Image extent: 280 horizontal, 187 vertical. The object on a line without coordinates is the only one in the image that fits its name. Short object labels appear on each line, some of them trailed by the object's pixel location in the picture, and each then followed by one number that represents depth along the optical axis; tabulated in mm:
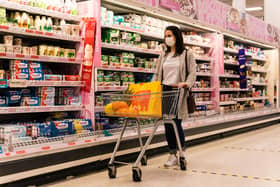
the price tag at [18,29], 3510
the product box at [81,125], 3896
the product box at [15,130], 3432
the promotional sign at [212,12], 6180
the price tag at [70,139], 3447
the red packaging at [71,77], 4051
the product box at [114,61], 4558
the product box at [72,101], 4145
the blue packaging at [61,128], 3691
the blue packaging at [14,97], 3561
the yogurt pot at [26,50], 3669
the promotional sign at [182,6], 5207
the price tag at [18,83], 3472
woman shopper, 3744
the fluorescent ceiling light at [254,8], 16269
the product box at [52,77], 3859
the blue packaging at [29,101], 3691
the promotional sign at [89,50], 4129
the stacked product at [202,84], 6644
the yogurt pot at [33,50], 3758
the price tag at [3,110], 3409
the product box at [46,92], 3852
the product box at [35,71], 3705
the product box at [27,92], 3768
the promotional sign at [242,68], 7988
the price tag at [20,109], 3548
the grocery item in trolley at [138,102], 3221
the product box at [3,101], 3508
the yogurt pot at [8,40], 3582
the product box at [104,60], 4434
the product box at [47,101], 3850
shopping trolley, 3242
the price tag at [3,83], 3379
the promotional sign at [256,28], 8414
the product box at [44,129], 3596
